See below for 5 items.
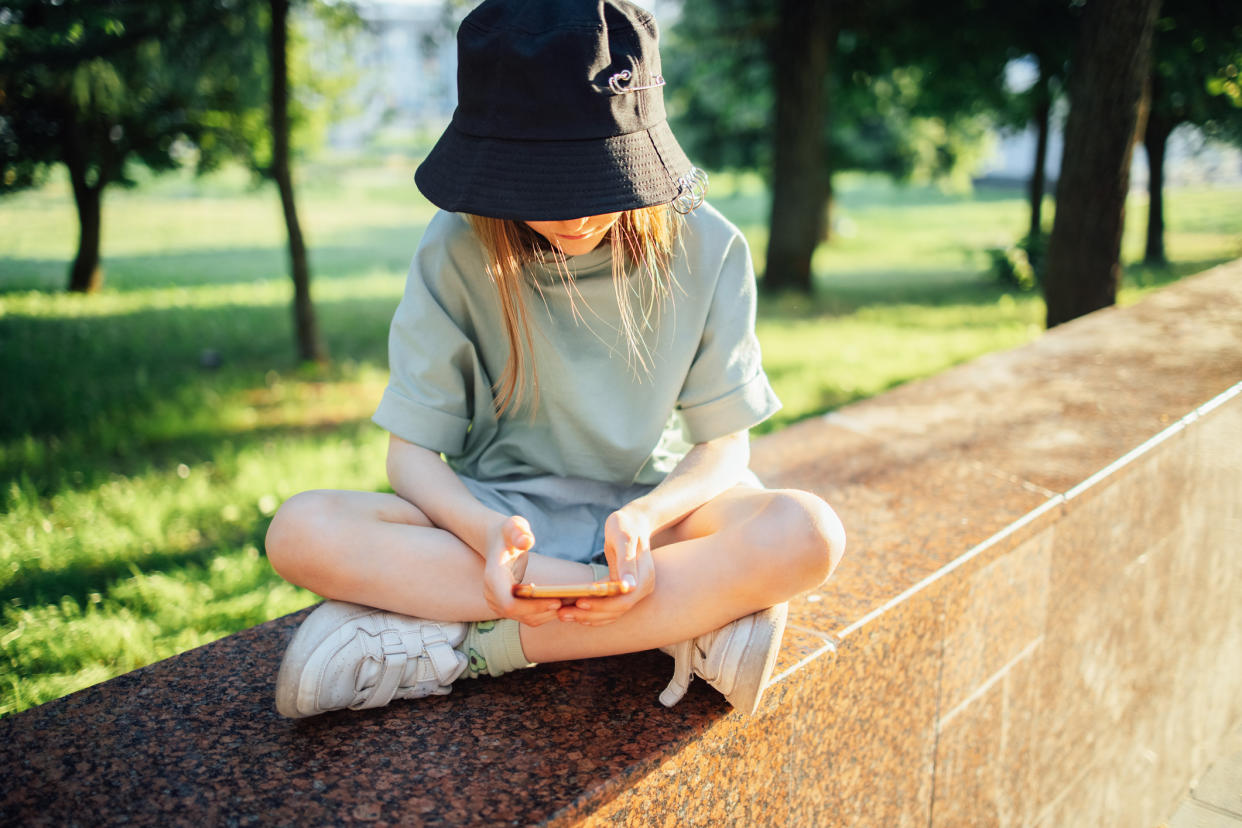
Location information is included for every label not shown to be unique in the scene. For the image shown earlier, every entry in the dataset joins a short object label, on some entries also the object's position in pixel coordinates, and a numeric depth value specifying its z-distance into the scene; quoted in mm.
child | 1456
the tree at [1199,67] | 7652
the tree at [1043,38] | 8727
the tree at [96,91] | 5199
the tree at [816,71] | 9453
